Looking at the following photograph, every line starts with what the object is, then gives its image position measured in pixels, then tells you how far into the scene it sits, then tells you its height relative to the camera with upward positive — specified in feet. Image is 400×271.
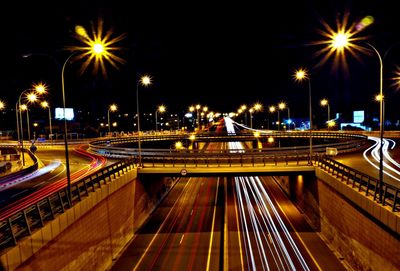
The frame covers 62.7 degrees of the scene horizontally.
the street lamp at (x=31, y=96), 141.16 +14.17
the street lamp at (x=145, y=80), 94.30 +13.06
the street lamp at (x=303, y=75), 91.26 +12.70
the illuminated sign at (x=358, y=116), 387.14 +2.55
